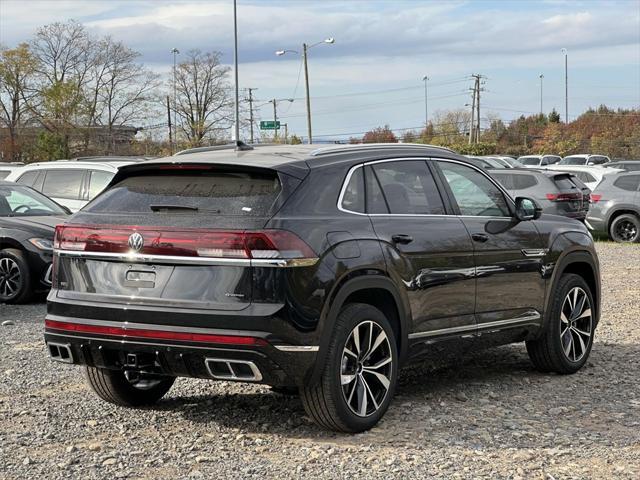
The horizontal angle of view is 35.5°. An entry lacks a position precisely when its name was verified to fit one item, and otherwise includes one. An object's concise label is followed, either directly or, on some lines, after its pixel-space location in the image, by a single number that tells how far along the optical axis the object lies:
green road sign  67.00
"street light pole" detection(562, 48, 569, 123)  100.78
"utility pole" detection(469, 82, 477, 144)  84.86
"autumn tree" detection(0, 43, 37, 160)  66.38
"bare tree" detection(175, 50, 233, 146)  80.19
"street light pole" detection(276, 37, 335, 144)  59.65
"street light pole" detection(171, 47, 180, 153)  79.88
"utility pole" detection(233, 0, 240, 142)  51.48
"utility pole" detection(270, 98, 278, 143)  68.28
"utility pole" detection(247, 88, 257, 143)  101.69
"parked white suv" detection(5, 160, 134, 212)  15.77
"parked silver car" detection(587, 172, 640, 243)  21.50
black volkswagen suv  5.41
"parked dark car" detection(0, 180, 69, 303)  12.05
